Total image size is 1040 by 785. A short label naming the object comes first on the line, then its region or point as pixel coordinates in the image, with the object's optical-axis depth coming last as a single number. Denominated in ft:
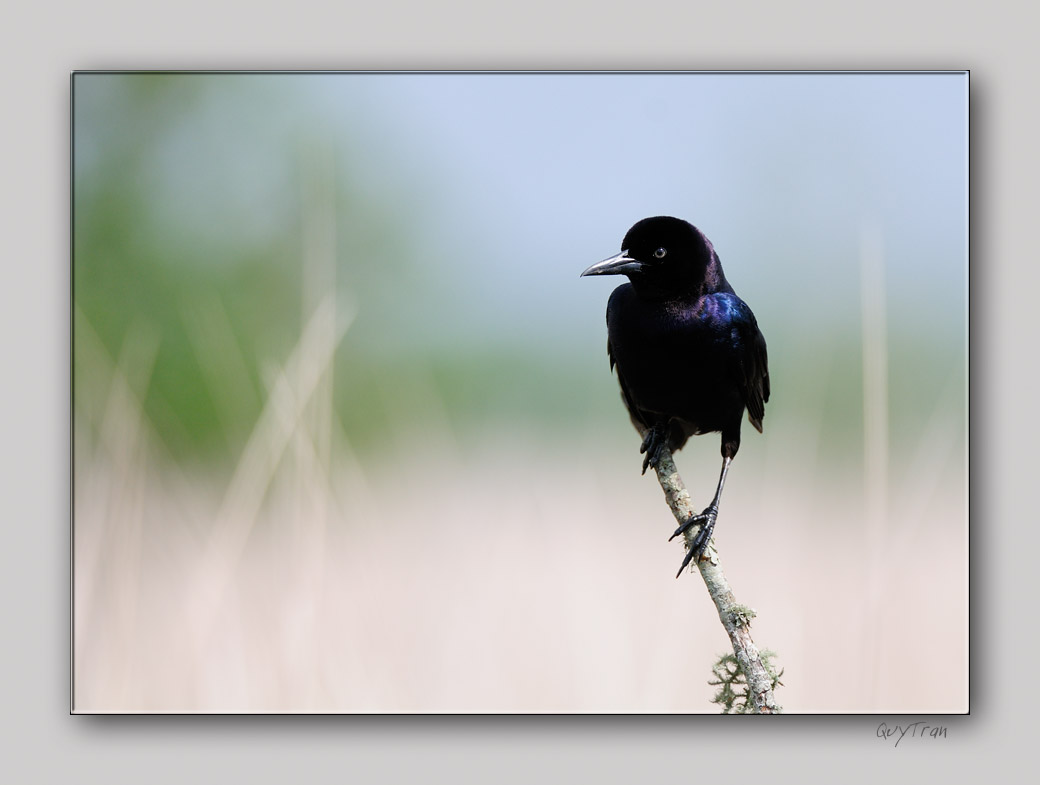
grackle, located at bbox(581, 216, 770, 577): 30.58
